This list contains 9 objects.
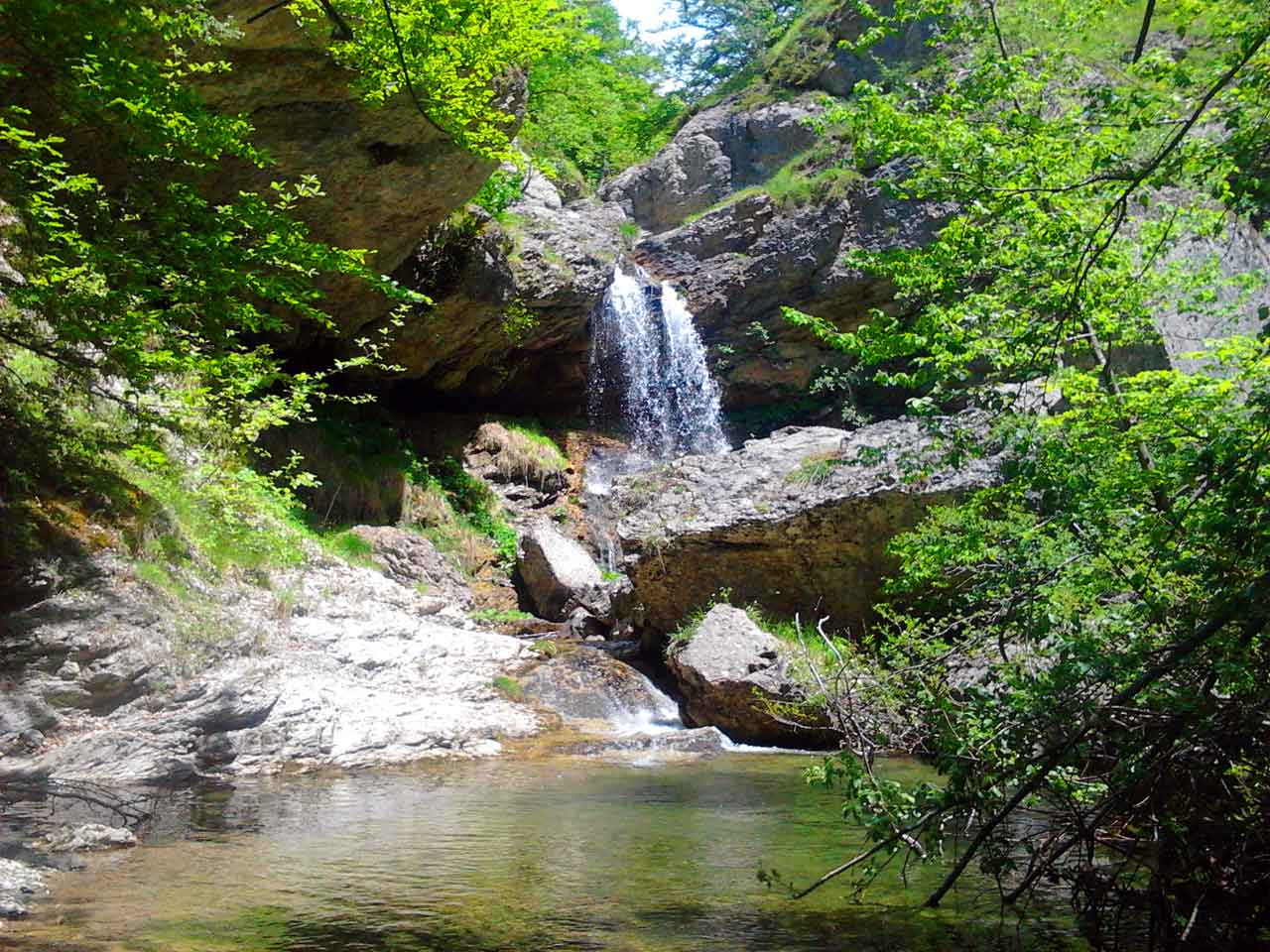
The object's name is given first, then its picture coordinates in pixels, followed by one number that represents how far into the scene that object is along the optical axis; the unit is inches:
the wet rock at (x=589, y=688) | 424.5
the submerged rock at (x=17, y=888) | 160.2
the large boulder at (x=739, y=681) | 385.4
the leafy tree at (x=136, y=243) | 203.2
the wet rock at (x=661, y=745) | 370.0
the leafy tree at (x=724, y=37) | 1091.3
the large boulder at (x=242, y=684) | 287.6
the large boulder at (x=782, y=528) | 430.9
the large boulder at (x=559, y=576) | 561.3
